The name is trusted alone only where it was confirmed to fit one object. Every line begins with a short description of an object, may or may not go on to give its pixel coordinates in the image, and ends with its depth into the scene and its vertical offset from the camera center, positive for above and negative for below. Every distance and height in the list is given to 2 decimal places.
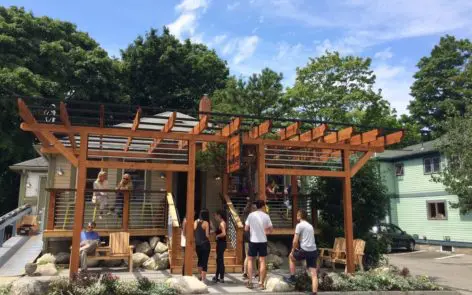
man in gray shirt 7.93 -0.62
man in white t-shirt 8.24 -0.53
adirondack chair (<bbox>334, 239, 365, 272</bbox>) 11.06 -1.07
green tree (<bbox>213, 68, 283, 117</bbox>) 19.84 +5.86
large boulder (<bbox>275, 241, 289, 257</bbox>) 12.98 -1.13
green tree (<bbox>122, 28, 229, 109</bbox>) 31.31 +10.75
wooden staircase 10.22 -1.26
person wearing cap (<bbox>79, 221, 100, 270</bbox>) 10.02 -0.77
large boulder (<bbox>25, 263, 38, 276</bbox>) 9.56 -1.35
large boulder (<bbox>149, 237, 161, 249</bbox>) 11.93 -0.85
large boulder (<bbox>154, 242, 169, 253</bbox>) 11.46 -1.00
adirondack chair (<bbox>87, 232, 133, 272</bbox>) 10.38 -0.98
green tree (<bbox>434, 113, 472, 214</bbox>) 16.72 +2.39
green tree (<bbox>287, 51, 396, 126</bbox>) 28.72 +8.62
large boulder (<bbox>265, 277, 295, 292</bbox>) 7.98 -1.41
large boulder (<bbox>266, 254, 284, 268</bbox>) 11.46 -1.31
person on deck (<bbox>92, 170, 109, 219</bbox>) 12.21 +0.52
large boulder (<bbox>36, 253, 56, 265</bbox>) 10.51 -1.24
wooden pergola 9.16 +1.87
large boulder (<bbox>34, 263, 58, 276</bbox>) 9.73 -1.40
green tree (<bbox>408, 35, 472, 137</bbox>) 40.41 +13.61
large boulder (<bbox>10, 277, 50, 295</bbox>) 7.12 -1.34
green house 22.58 +0.87
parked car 22.31 -1.22
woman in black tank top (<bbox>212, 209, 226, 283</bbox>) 9.08 -0.81
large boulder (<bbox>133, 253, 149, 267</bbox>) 11.05 -1.26
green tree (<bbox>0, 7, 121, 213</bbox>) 23.38 +8.89
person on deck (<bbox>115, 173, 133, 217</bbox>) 12.02 +0.78
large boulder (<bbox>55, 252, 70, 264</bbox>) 11.28 -1.28
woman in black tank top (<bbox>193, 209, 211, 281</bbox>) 8.93 -0.68
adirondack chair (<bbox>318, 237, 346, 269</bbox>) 11.50 -1.08
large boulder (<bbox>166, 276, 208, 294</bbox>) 7.82 -1.39
